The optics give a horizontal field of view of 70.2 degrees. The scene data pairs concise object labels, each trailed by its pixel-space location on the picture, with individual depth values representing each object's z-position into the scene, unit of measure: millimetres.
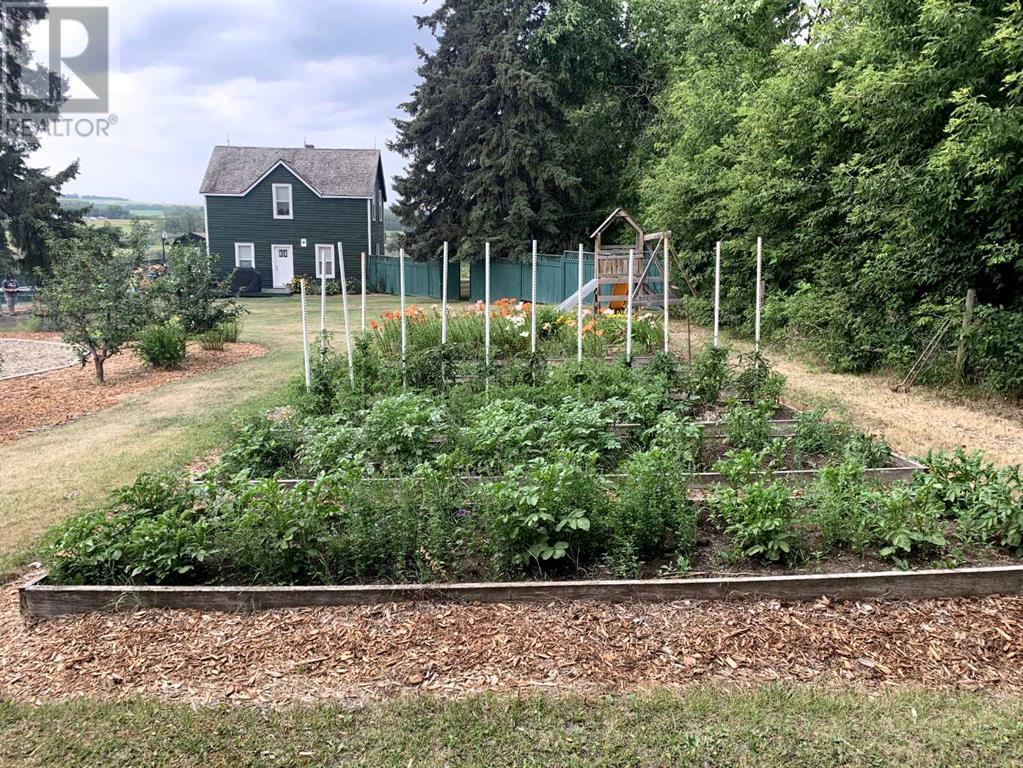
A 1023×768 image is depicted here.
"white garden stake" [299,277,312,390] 6938
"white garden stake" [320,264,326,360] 7391
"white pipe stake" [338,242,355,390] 7046
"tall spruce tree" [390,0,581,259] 23109
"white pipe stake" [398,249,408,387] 7031
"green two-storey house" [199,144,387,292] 29562
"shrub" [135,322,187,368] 10867
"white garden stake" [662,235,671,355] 8420
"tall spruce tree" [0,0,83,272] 21422
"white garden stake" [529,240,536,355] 7480
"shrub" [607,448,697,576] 3570
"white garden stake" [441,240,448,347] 7624
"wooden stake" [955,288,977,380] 8273
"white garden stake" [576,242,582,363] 7805
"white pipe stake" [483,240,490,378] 7395
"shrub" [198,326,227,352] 12777
